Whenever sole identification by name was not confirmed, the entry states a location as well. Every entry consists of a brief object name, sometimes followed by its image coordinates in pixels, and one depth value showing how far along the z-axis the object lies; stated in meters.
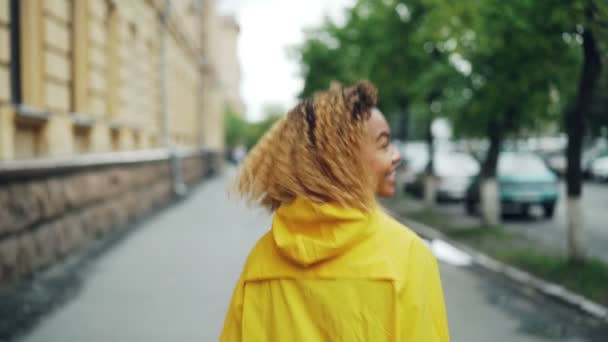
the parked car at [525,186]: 14.12
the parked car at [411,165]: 21.78
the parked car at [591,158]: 29.03
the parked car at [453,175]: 18.59
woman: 1.48
